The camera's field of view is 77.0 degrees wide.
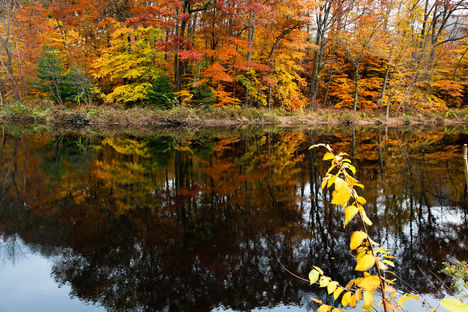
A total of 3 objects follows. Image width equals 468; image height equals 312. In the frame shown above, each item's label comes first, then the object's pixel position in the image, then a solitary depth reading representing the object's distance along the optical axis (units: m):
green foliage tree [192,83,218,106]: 19.30
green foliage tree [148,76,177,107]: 19.33
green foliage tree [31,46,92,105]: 18.93
